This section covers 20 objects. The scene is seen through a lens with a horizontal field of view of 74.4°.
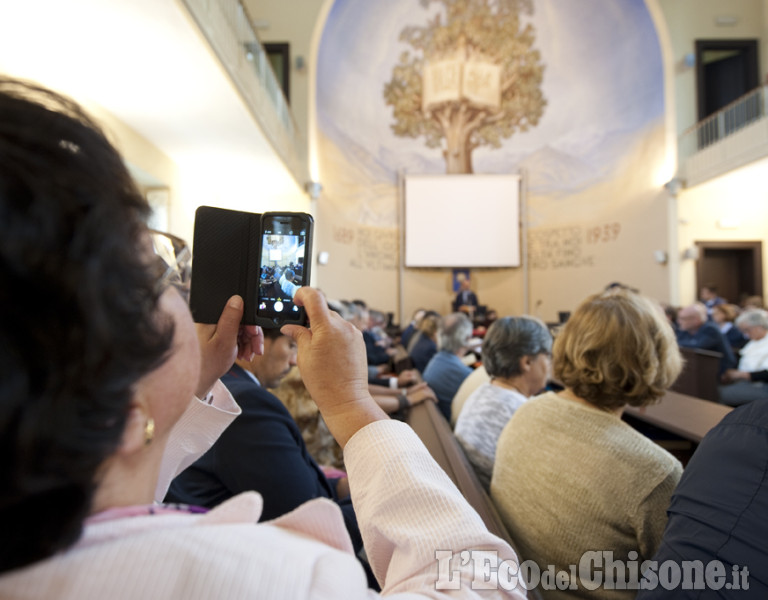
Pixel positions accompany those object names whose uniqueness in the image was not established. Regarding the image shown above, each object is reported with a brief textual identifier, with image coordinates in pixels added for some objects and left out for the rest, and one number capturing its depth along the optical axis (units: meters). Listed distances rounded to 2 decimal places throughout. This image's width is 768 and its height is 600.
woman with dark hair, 0.39
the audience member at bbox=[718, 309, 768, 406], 4.95
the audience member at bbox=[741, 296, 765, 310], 7.91
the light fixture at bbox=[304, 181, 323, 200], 10.38
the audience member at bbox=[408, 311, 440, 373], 5.52
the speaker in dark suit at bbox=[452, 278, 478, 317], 12.81
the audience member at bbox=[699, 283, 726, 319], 9.12
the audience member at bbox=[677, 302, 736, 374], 5.61
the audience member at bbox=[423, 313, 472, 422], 3.70
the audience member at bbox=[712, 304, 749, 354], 6.65
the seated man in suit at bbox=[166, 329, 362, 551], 1.54
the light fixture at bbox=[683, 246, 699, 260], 10.46
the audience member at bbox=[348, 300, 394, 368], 5.87
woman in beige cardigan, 1.32
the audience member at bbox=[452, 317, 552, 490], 2.16
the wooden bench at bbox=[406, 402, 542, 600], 1.33
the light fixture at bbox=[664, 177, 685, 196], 10.42
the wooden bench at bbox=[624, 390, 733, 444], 2.40
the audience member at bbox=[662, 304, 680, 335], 8.09
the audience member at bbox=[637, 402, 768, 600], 0.80
